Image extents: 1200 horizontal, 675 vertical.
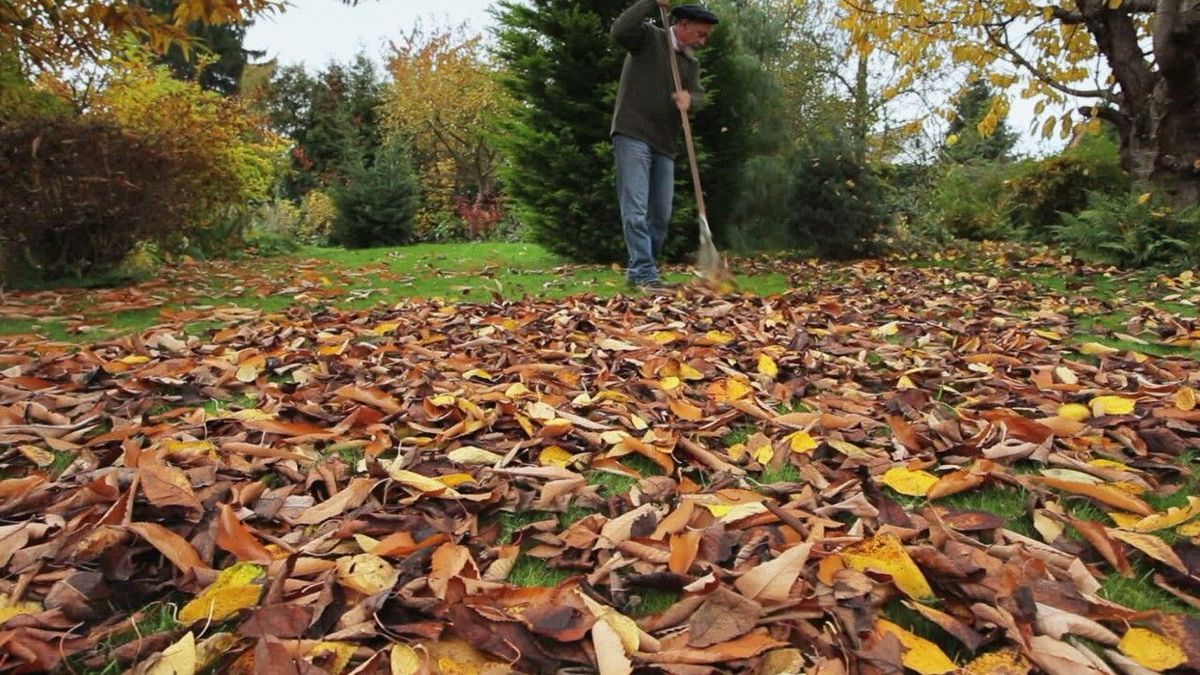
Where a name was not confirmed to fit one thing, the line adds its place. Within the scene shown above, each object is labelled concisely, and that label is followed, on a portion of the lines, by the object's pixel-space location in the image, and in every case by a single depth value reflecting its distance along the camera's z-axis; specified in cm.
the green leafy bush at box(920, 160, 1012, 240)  928
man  492
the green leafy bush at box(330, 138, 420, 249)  1319
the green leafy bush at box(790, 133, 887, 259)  716
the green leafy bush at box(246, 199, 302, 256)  1022
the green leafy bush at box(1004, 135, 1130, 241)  864
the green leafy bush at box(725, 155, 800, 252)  740
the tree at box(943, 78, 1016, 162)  1622
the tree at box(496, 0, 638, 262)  705
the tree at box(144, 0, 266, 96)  2612
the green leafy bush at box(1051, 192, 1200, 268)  566
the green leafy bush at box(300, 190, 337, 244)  1644
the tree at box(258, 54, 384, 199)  2373
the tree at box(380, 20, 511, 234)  2173
